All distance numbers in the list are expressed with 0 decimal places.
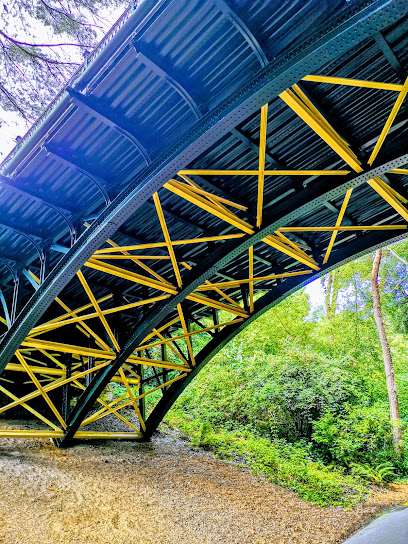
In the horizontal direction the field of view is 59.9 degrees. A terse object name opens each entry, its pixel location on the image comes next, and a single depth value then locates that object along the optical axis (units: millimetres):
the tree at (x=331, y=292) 19578
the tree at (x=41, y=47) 6621
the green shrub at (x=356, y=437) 10555
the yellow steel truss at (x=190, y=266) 4195
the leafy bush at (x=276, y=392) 12109
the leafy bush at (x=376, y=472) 9688
